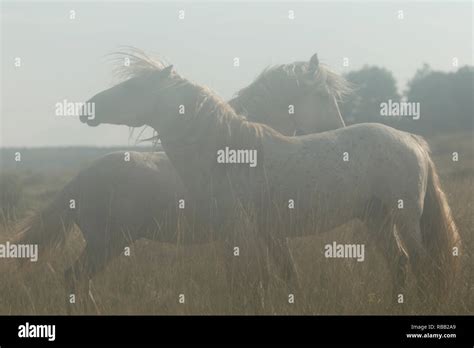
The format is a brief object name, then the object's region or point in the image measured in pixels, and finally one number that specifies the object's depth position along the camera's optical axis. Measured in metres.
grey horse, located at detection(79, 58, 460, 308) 4.80
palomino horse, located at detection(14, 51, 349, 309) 5.43
